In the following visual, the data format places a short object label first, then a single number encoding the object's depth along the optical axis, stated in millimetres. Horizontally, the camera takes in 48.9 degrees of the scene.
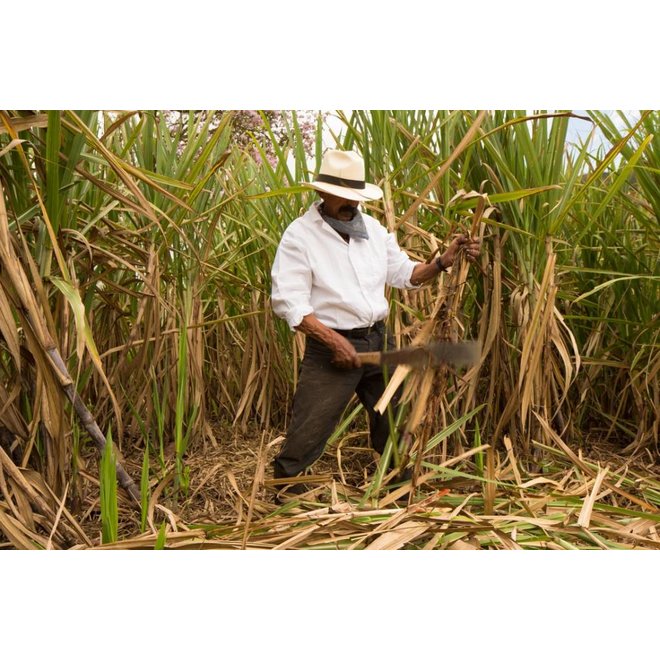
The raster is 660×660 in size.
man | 2461
